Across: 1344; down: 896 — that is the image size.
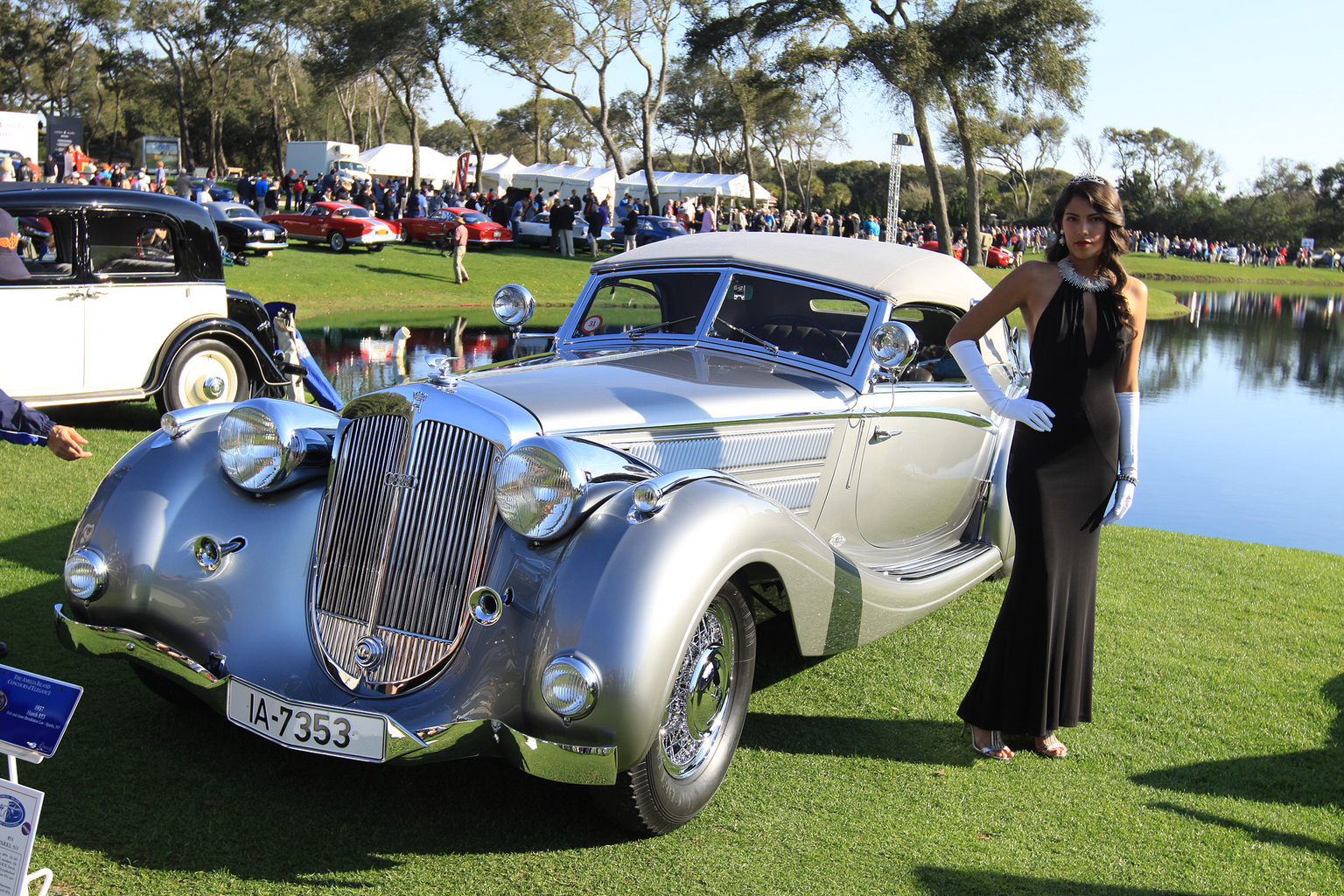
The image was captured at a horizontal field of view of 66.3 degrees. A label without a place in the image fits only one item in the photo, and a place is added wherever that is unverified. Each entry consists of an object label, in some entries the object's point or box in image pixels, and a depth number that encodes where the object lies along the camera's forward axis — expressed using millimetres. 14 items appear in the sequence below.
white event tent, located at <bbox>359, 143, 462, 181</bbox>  49406
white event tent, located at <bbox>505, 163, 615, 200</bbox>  50250
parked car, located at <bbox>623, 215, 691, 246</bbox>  32441
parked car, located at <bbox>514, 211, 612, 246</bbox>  33125
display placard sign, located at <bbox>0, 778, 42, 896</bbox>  2197
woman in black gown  3488
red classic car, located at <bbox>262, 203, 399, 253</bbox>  27953
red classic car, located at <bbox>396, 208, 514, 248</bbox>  30844
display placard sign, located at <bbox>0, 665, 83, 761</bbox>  2389
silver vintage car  2711
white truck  48688
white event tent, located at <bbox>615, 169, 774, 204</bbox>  48312
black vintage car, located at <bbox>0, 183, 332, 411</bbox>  7539
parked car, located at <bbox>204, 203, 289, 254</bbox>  24109
